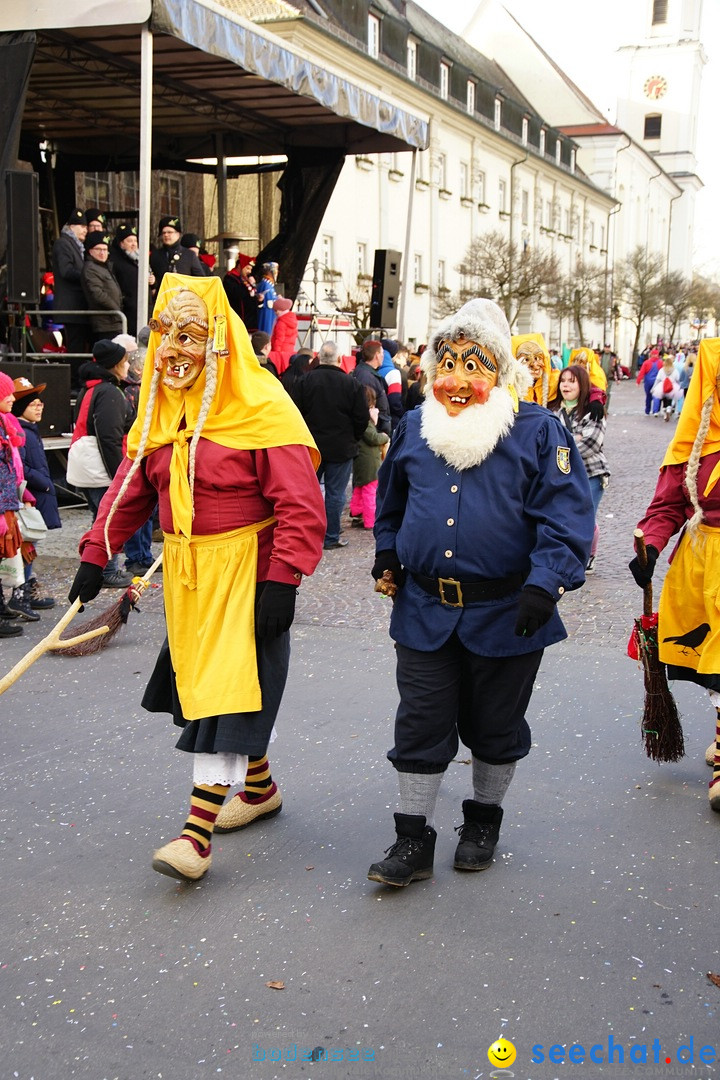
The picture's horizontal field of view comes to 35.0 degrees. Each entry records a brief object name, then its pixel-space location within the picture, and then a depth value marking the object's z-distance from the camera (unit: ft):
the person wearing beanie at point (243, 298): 51.31
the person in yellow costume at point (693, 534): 14.78
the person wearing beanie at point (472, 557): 12.09
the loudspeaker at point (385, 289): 59.98
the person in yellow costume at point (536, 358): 26.68
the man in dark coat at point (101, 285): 42.11
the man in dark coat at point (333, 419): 34.99
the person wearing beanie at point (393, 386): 44.21
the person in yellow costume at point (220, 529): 12.42
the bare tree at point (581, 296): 153.58
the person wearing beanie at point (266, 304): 50.86
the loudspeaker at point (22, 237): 38.09
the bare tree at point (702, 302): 217.15
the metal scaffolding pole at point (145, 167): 36.70
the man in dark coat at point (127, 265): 45.16
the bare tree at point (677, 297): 201.05
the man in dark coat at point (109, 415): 28.81
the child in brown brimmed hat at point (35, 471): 26.55
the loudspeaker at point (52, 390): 37.35
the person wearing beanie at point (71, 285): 43.57
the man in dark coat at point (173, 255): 45.93
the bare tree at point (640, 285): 194.59
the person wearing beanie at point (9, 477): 23.45
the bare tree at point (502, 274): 117.80
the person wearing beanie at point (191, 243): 47.52
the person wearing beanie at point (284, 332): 49.62
